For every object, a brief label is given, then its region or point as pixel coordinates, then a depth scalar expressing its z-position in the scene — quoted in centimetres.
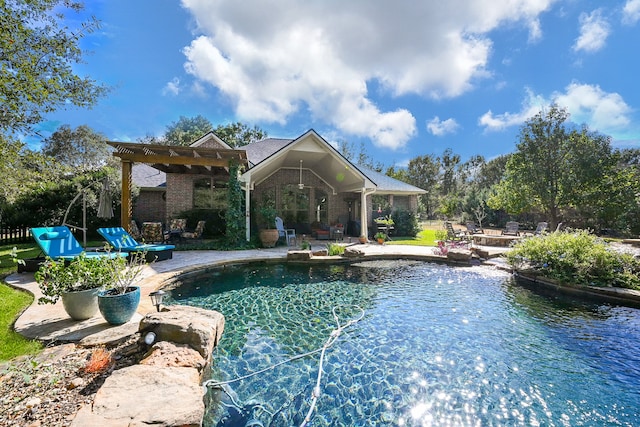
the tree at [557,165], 1670
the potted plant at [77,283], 353
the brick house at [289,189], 1313
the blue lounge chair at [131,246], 760
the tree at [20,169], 516
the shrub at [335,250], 957
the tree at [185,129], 3192
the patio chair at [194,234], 1137
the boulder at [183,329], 306
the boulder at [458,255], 889
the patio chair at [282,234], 1219
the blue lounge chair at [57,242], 597
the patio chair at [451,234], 1282
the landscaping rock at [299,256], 893
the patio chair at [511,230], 1463
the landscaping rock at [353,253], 945
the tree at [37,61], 468
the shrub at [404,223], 1631
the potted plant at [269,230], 1105
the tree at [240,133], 3331
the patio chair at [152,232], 1050
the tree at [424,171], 4572
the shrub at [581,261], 621
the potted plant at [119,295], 351
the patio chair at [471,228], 1518
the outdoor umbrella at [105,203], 854
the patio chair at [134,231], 1053
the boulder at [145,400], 175
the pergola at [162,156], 949
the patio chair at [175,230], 1098
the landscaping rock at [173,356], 263
